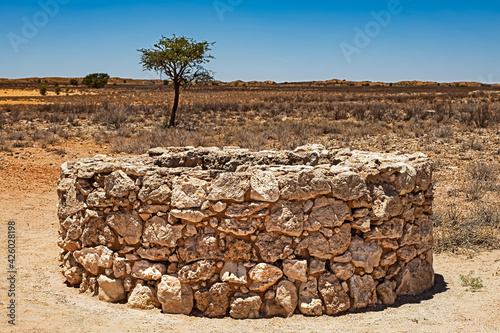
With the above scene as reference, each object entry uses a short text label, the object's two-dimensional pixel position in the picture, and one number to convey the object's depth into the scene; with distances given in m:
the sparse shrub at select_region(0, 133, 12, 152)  14.67
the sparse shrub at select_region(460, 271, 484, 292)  5.88
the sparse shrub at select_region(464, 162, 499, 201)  10.25
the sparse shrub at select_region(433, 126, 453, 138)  17.19
